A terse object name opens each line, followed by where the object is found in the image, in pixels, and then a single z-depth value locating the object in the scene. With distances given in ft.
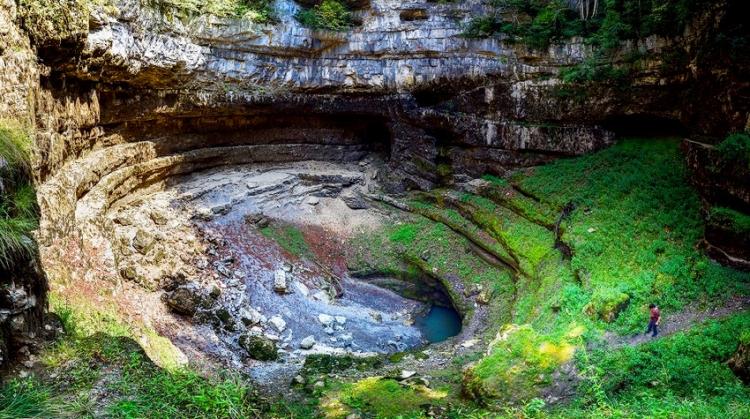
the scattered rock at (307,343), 56.49
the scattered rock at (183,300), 55.16
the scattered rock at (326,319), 61.77
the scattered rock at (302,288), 67.58
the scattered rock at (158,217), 69.10
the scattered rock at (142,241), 60.64
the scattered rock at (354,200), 90.07
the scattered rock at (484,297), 65.21
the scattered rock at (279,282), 65.87
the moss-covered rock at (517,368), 36.91
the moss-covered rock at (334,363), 50.06
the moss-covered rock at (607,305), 44.41
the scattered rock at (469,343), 53.45
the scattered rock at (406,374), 45.93
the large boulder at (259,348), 52.26
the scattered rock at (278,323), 59.21
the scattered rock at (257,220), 78.79
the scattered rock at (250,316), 58.49
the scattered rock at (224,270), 65.36
